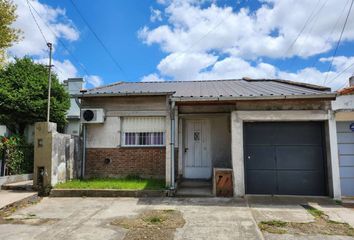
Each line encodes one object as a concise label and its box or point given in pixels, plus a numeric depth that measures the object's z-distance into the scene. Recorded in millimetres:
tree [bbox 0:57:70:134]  13758
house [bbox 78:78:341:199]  7828
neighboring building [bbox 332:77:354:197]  7699
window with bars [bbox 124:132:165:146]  9930
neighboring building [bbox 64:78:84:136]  16984
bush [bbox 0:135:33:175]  9992
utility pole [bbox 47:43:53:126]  10284
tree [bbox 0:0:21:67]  9125
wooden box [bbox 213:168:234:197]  7945
